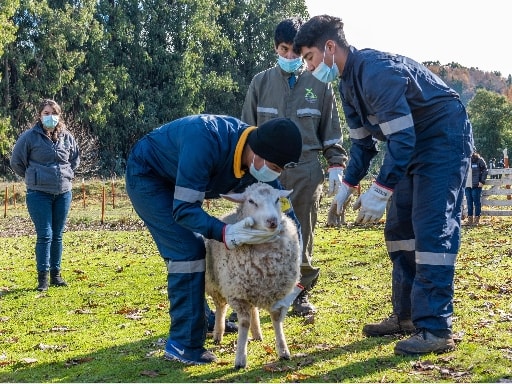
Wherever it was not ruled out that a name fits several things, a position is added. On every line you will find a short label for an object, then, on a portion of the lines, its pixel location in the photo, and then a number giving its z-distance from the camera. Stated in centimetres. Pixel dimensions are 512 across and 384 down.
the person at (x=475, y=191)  2112
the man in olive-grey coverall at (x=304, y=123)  749
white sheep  565
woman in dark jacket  975
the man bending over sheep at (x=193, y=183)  544
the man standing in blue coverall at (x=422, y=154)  549
